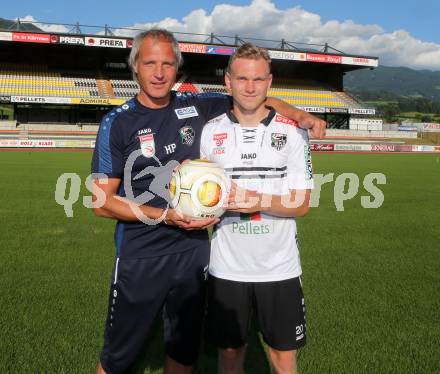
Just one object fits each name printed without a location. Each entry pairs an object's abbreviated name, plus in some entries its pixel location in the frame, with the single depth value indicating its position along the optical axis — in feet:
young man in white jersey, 8.41
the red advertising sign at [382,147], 114.36
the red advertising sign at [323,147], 107.86
